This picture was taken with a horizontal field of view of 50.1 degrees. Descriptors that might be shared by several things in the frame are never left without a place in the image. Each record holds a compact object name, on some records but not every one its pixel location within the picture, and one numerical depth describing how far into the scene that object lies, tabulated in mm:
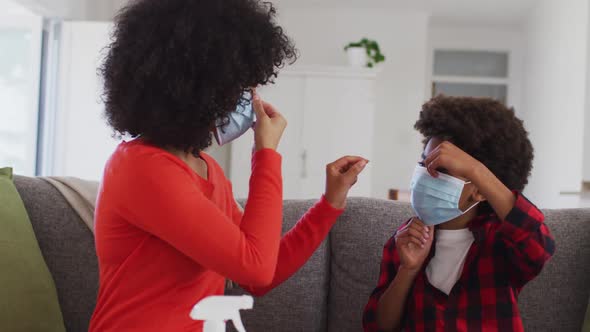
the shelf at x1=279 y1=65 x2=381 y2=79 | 5434
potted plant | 5551
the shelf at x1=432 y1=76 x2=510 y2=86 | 7055
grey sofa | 1519
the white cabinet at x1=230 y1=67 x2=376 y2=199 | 5477
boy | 1145
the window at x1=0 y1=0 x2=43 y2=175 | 3809
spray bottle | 699
